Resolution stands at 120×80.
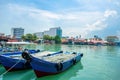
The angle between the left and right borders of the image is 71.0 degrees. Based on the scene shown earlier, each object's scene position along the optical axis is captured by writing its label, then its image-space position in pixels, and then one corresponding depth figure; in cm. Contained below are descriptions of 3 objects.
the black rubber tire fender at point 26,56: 655
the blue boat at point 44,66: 667
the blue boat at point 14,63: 765
